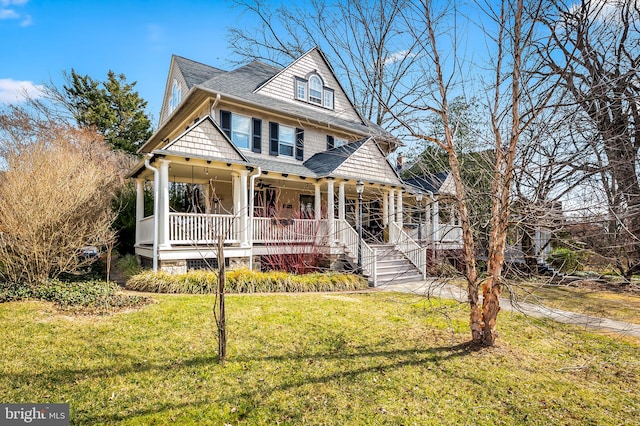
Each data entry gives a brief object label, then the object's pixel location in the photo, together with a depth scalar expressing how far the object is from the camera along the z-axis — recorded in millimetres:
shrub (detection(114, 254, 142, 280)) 10836
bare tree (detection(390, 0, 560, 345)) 4504
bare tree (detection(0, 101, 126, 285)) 7492
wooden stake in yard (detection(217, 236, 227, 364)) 4133
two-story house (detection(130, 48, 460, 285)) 10234
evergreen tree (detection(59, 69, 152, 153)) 26953
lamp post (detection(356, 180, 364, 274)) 10602
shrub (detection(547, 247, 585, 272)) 12988
